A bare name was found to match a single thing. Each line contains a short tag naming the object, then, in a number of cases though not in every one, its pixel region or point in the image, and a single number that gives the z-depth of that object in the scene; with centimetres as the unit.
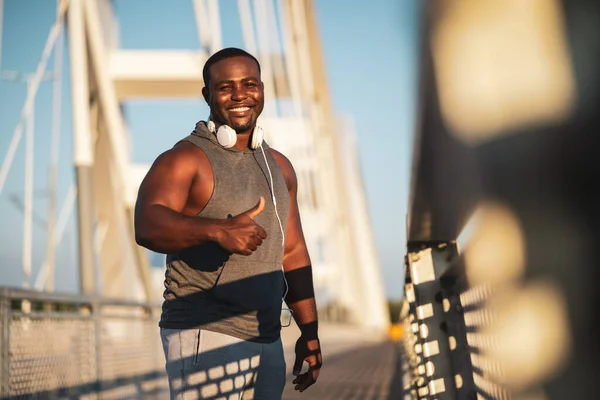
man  237
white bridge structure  1185
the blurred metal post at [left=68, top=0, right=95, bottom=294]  1123
